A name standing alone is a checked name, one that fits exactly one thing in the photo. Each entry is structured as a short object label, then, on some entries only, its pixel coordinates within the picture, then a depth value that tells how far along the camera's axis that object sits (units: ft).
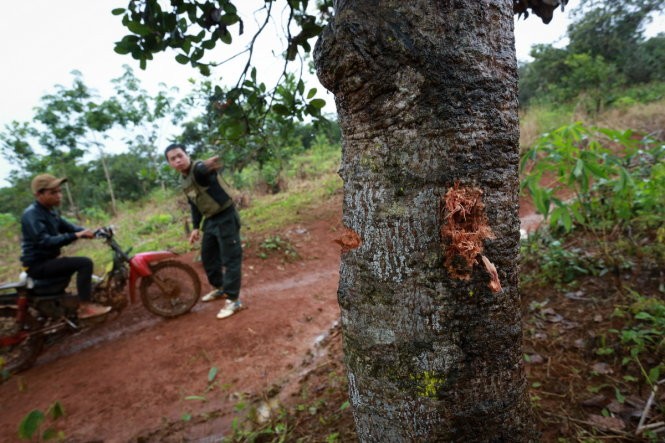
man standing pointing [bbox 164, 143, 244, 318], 12.93
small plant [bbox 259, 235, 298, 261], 20.51
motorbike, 12.01
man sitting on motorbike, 11.73
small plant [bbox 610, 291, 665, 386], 5.78
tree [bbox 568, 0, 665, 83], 44.37
